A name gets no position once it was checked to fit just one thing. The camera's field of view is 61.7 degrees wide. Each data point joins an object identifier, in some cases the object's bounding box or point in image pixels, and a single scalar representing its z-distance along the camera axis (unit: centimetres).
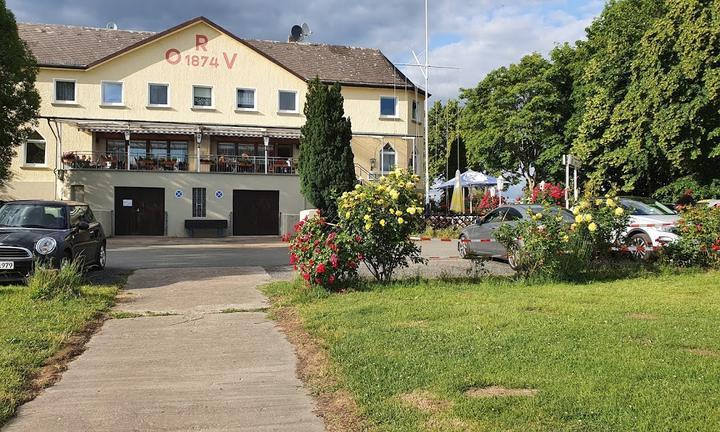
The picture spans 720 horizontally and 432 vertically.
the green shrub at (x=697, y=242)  1226
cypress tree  2098
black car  1077
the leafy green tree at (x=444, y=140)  5797
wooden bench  2984
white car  1345
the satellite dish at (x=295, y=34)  4200
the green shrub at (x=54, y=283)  927
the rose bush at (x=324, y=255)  982
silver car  1416
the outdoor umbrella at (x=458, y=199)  3034
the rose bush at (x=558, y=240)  1095
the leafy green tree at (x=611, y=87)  2452
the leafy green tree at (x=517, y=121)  3547
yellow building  3009
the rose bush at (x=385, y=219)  1031
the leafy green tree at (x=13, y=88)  1850
